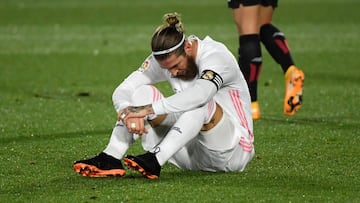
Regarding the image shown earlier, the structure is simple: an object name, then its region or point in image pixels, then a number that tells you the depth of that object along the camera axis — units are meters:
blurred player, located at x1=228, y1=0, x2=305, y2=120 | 16.75
